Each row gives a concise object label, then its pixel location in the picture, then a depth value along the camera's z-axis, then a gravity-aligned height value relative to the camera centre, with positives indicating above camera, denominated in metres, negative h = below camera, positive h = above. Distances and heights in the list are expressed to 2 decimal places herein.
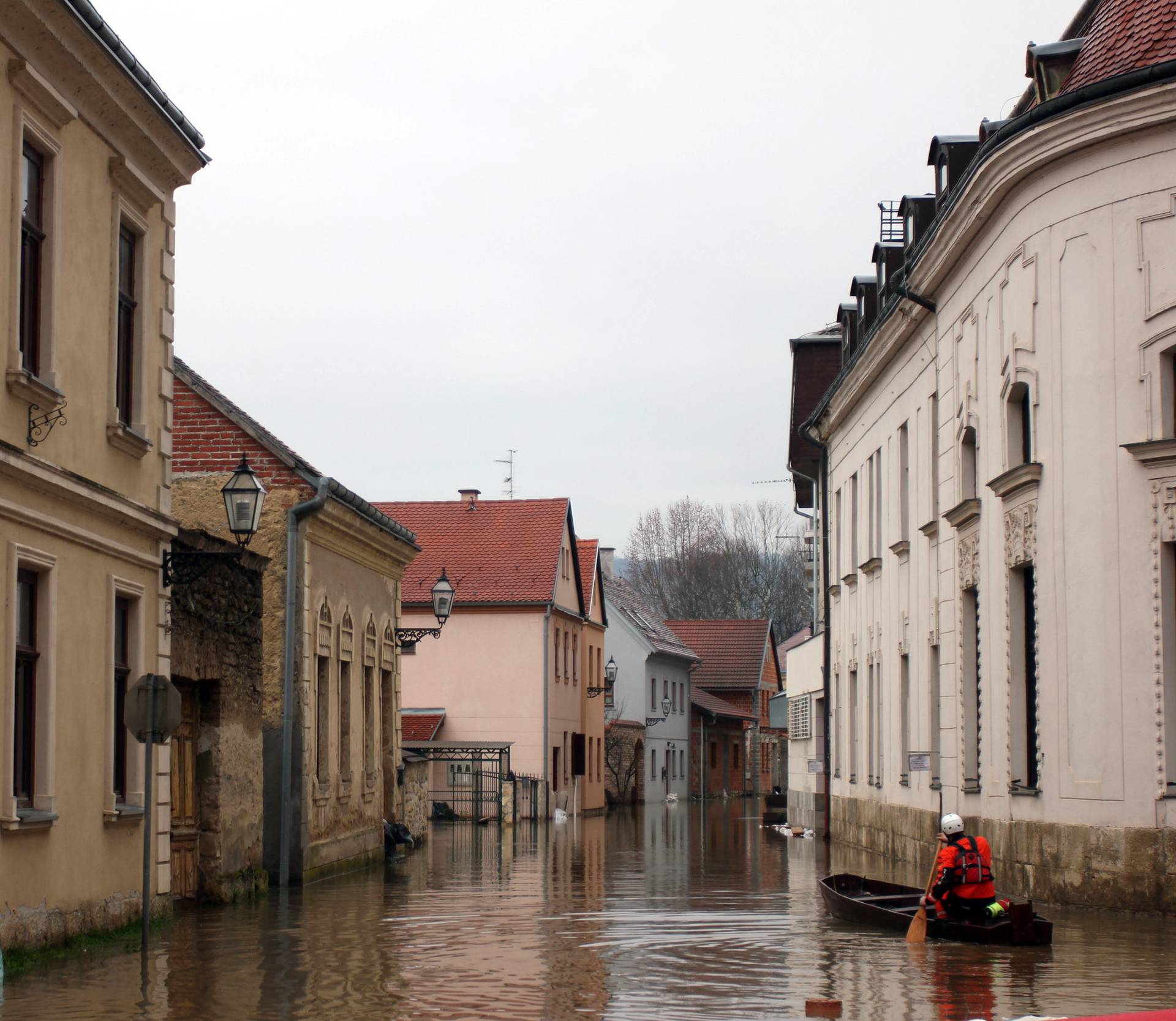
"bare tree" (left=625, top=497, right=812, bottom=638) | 94.88 +5.17
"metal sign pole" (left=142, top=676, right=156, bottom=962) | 13.26 -0.94
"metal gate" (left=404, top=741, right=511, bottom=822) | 46.47 -2.89
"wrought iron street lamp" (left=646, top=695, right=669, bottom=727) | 68.06 -1.94
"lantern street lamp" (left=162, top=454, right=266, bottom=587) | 18.17 +1.70
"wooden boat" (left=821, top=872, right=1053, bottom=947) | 15.03 -2.30
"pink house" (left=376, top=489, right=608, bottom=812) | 50.59 +1.04
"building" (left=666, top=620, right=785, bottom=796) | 82.88 -1.05
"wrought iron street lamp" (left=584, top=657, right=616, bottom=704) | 54.37 -0.17
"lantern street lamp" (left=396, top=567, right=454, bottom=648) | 29.62 +1.13
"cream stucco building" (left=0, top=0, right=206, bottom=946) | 13.37 +1.82
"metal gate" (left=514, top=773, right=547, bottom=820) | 49.06 -3.58
